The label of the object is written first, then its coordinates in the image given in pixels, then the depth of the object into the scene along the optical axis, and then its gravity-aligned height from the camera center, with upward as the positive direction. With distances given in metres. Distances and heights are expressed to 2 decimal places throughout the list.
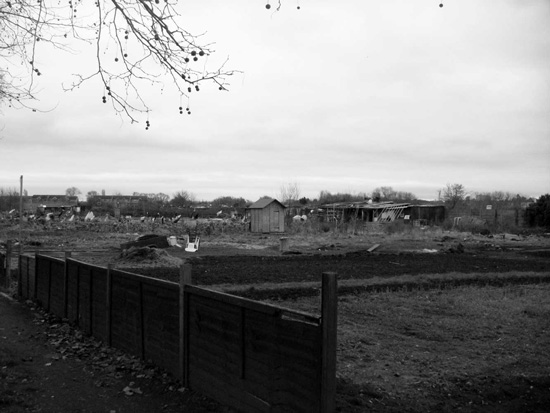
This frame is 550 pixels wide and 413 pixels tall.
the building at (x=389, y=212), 69.75 -0.47
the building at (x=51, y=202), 108.06 -0.21
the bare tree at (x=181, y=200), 116.25 +0.80
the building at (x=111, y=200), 107.29 +0.52
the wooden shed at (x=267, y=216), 53.19 -1.01
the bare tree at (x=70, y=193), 141.12 +1.98
